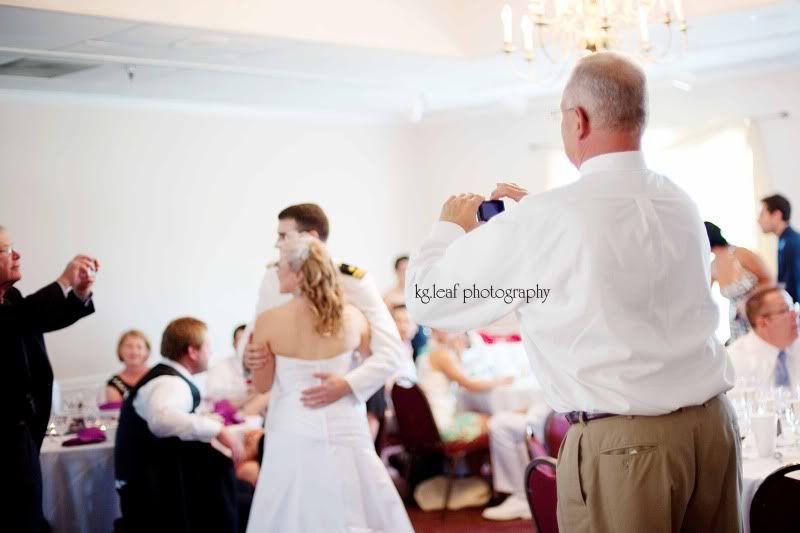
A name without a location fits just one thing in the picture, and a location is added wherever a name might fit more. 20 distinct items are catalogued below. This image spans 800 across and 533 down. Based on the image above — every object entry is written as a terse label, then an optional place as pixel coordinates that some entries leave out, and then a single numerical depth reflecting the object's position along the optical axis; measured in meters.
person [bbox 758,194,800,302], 7.80
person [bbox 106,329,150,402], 6.43
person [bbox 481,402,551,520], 6.23
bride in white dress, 3.86
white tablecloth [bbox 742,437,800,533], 3.18
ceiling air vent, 6.11
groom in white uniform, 3.93
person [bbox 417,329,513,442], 6.43
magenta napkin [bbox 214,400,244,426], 5.71
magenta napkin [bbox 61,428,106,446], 4.83
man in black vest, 4.34
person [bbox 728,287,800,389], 4.52
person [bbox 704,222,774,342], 5.71
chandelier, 5.23
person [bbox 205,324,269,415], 6.51
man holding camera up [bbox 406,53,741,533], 2.11
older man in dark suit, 3.56
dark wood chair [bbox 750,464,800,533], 2.87
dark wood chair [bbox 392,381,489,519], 6.27
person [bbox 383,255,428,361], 8.15
